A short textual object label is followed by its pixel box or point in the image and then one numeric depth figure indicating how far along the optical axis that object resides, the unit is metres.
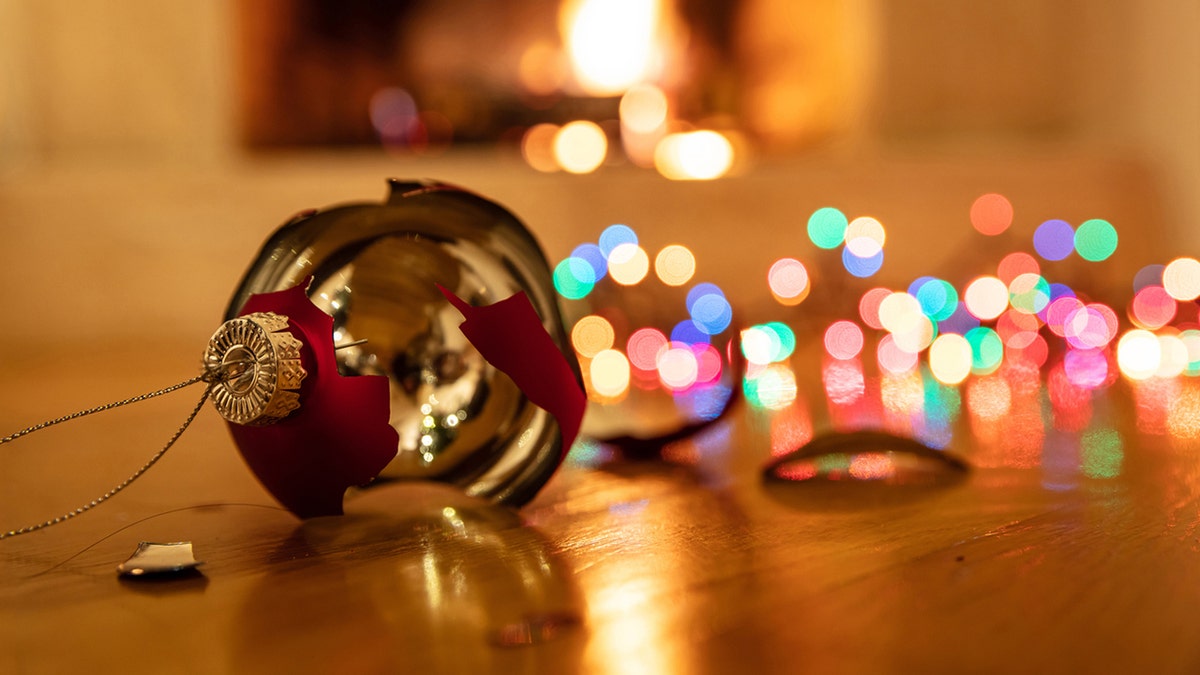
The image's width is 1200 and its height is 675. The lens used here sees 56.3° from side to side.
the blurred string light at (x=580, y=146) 2.38
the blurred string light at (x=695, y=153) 2.38
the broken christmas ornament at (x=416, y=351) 0.37
